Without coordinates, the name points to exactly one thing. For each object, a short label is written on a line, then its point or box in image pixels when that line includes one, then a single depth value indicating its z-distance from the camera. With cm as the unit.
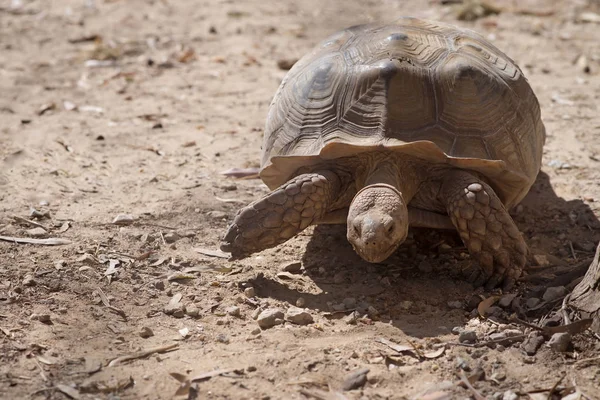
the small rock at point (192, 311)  370
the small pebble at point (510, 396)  304
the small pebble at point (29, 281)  380
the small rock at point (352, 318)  370
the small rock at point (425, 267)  426
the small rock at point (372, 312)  376
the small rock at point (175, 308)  370
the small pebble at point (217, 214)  480
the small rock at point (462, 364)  325
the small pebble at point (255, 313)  372
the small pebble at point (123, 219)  464
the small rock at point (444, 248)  450
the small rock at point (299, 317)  367
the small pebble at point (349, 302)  386
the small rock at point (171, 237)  449
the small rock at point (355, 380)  312
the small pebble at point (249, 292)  391
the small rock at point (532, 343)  335
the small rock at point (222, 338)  346
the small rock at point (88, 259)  409
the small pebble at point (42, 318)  351
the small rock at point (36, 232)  437
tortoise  404
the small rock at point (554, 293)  373
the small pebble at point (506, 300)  382
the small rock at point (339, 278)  415
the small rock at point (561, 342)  331
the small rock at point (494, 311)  372
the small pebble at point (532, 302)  375
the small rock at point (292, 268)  427
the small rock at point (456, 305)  386
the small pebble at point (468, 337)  346
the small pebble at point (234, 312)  371
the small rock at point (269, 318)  362
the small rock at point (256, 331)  353
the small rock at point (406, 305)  387
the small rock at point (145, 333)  347
